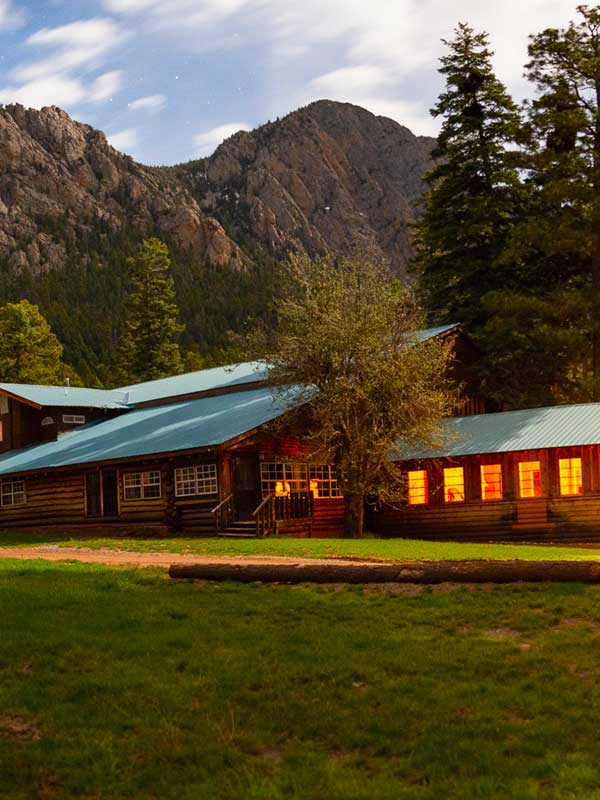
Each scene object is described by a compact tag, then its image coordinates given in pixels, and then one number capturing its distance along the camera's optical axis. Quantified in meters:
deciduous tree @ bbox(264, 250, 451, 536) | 32.28
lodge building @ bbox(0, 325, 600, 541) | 33.38
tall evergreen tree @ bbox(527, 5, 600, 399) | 44.03
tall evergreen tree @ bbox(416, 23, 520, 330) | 51.34
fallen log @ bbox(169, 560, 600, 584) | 14.84
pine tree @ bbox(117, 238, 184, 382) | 87.50
